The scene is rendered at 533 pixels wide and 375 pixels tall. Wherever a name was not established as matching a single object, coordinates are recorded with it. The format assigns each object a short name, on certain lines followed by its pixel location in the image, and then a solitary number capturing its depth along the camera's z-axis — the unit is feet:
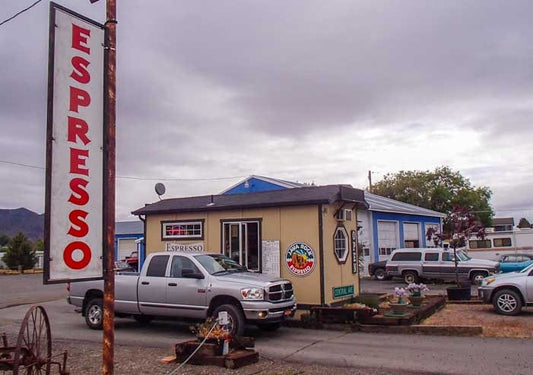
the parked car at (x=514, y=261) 79.06
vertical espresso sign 15.47
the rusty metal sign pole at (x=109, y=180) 16.02
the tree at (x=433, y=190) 175.76
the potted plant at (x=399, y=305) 40.55
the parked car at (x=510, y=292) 45.03
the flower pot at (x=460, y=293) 55.67
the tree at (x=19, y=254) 136.46
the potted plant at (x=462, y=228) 58.80
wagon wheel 18.53
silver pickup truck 35.60
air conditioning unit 47.70
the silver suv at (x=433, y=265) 76.33
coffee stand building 44.93
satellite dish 57.11
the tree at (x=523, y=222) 291.79
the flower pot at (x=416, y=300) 47.09
